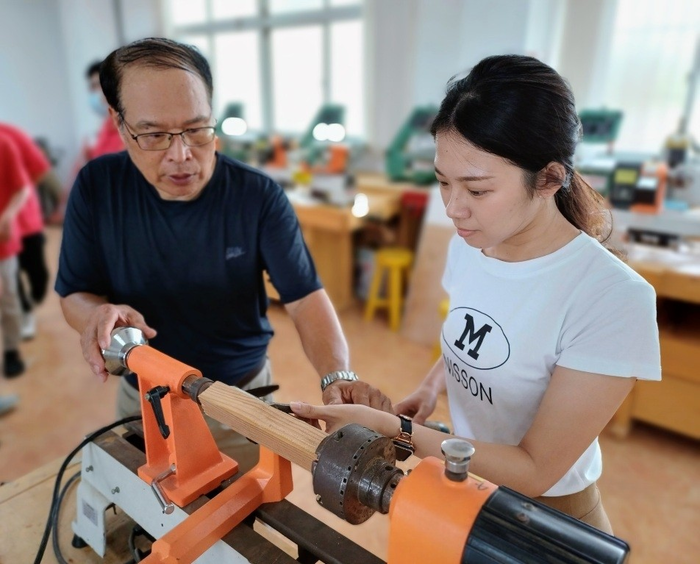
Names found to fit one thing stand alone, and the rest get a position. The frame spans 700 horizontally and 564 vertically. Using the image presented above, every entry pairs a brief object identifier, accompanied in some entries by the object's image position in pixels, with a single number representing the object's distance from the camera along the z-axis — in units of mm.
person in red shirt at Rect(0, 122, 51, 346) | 2957
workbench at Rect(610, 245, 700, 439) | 2377
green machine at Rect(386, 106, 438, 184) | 3826
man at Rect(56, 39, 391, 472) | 1325
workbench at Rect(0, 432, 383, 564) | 797
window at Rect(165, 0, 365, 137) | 4734
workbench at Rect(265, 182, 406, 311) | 3617
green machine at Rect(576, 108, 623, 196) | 2945
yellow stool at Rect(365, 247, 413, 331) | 3787
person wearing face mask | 3410
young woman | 860
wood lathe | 555
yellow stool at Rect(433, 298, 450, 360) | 2860
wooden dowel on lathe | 732
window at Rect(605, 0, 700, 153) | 3217
